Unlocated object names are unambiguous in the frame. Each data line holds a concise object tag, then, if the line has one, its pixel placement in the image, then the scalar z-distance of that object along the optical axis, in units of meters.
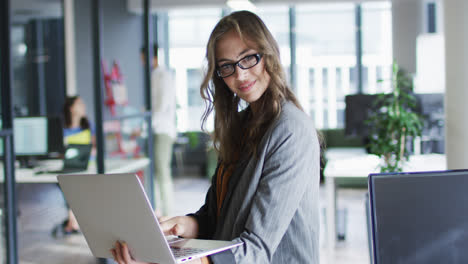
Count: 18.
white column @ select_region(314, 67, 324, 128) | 9.45
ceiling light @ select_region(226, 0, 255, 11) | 7.50
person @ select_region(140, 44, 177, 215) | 5.50
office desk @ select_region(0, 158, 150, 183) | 3.96
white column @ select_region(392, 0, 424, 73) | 8.66
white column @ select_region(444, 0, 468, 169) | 2.33
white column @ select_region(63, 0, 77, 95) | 7.57
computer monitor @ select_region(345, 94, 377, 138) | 4.60
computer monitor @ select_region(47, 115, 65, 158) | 4.53
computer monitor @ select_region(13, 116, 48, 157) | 4.42
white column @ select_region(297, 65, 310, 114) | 9.50
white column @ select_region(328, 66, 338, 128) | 9.39
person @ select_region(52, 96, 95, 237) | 5.09
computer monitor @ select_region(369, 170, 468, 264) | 1.30
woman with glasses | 1.30
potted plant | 3.80
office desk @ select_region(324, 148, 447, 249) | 4.08
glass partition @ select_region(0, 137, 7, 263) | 2.54
